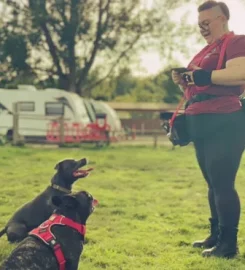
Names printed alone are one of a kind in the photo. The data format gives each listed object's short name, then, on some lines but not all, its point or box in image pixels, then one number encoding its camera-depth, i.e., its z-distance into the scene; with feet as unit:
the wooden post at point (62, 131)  64.28
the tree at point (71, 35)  88.28
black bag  15.12
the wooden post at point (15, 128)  59.82
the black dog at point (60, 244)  11.16
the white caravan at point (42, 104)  74.84
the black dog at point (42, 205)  16.24
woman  14.07
